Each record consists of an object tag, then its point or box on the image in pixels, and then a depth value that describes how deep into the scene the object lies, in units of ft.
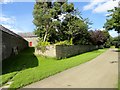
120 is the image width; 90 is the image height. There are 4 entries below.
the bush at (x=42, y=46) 34.52
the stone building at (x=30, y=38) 73.94
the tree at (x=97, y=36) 77.71
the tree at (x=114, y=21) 49.57
